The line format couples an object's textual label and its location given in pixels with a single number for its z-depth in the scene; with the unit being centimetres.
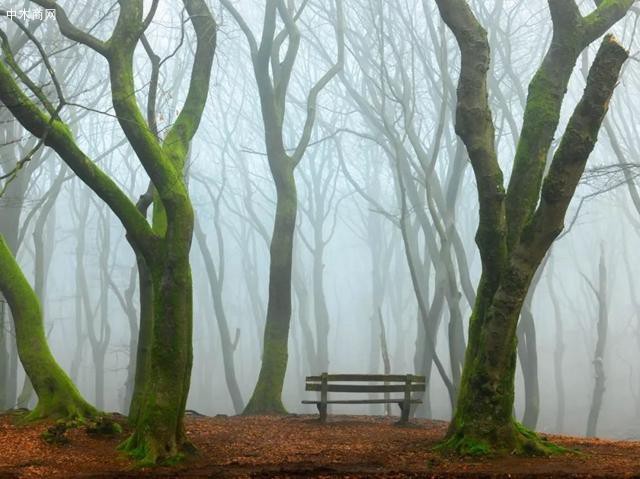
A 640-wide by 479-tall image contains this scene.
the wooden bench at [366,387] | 1152
